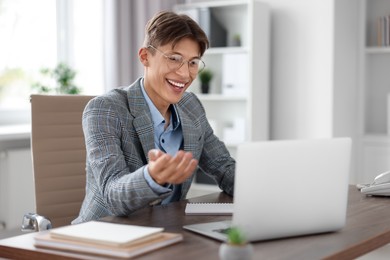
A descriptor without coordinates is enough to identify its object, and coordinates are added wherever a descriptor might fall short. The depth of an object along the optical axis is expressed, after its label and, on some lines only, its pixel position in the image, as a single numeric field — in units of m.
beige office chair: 2.35
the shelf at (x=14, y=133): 3.84
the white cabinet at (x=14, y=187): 3.94
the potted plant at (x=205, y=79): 4.94
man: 1.82
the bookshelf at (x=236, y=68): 4.65
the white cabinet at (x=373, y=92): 4.61
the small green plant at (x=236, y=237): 1.19
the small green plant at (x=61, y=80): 4.27
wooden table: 1.39
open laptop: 1.44
